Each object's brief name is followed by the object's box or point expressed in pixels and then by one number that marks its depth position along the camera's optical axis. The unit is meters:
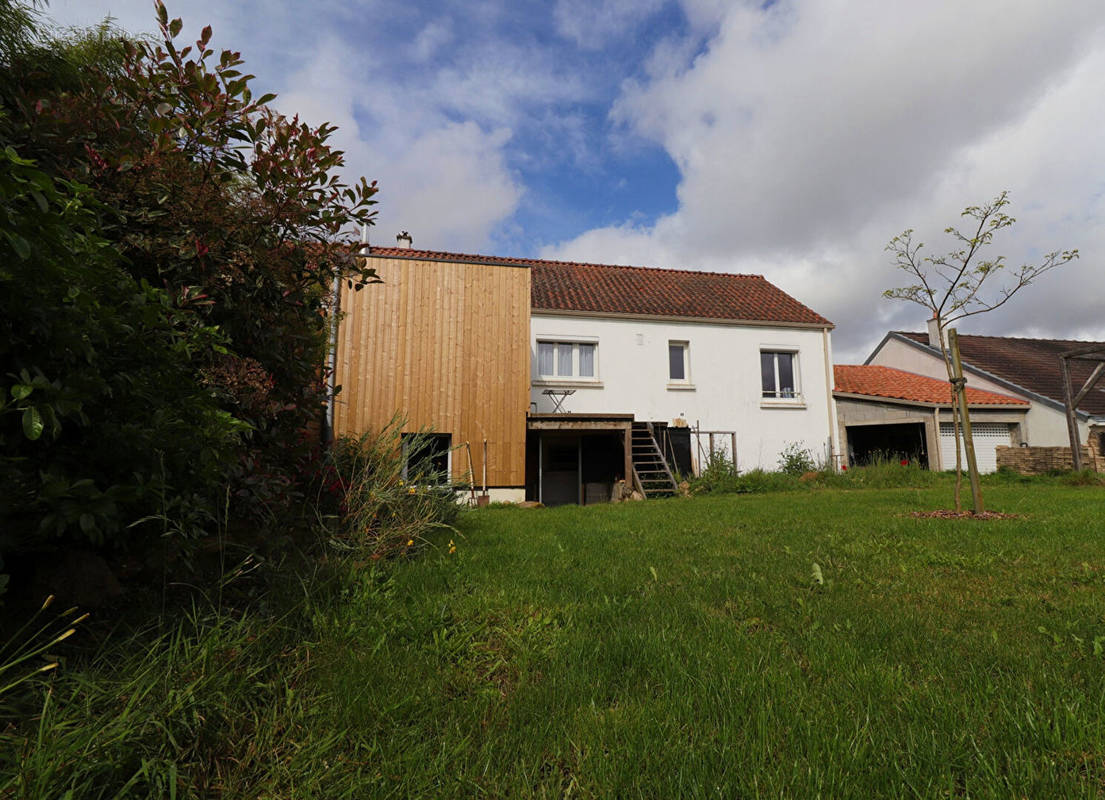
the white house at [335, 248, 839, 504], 11.44
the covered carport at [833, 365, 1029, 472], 14.99
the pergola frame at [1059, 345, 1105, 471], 12.86
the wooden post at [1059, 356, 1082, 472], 12.79
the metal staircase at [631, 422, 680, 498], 11.98
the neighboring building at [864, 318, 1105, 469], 16.48
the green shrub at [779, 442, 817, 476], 14.18
